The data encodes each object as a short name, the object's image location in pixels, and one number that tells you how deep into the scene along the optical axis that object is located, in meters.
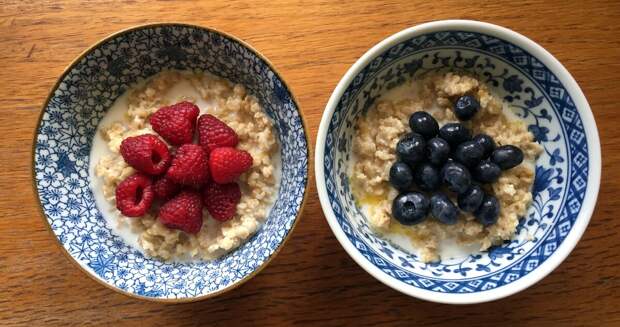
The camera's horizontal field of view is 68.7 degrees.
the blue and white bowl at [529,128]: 0.24
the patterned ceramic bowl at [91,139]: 0.24
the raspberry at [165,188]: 0.26
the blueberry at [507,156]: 0.25
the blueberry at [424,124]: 0.25
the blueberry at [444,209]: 0.24
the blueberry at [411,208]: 0.25
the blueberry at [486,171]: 0.25
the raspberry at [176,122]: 0.26
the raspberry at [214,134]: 0.26
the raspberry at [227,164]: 0.24
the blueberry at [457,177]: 0.24
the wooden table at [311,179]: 0.27
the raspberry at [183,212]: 0.25
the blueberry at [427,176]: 0.25
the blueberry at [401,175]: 0.25
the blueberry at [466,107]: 0.25
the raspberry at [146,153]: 0.25
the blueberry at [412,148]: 0.25
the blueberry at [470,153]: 0.24
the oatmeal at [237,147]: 0.26
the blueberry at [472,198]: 0.24
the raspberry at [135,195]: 0.25
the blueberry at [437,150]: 0.25
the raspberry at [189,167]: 0.25
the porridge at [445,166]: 0.25
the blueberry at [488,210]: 0.25
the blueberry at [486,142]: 0.25
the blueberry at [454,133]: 0.25
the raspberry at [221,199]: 0.26
